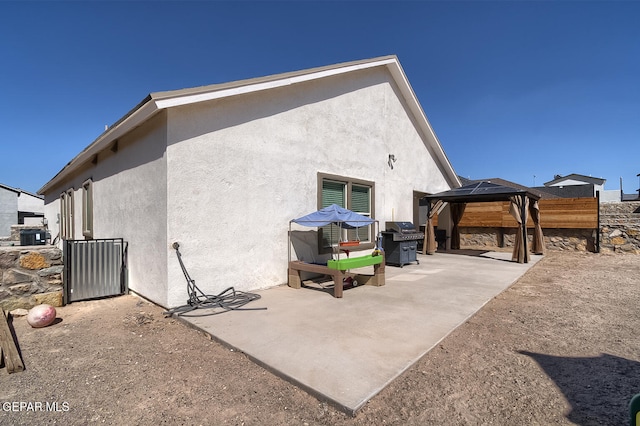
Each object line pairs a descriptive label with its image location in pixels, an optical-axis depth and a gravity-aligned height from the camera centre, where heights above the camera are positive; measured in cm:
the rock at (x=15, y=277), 482 -98
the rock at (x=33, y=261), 497 -75
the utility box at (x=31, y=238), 1017 -76
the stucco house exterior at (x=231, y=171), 504 +85
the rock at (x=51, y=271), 511 -93
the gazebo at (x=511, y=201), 969 +19
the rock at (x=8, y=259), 481 -68
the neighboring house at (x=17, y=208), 2303 +57
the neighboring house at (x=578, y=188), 2794 +197
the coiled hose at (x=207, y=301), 480 -148
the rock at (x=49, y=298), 509 -139
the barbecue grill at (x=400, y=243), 879 -93
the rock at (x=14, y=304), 480 -140
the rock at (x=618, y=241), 1206 -127
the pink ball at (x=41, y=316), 432 -142
